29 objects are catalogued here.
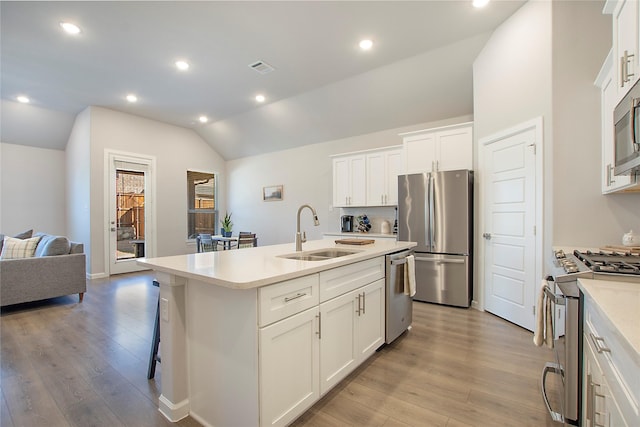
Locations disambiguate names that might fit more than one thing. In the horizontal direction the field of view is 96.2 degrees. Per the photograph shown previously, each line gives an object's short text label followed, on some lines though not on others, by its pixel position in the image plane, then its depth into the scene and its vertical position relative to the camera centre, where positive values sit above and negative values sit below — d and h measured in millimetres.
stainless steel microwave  1297 +391
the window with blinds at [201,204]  7379 +226
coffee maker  5621 -246
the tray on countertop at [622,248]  2080 -292
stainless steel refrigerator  3719 -280
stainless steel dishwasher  2568 -823
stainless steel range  1423 -525
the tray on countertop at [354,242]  2998 -319
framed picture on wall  6970 +461
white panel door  2977 -190
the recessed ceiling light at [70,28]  3183 +2094
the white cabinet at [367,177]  4867 +613
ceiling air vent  4067 +2117
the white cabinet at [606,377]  767 -546
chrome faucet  2465 -246
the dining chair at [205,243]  5938 -643
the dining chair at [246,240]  5312 -529
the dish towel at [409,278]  2803 -655
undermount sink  2373 -375
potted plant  7289 -357
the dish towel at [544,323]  1717 -679
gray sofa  3604 -816
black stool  2143 -1037
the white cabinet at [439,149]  3877 +889
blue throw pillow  3977 -478
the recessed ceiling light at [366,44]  3533 +2099
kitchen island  1421 -699
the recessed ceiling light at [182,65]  4023 +2109
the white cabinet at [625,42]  1520 +963
